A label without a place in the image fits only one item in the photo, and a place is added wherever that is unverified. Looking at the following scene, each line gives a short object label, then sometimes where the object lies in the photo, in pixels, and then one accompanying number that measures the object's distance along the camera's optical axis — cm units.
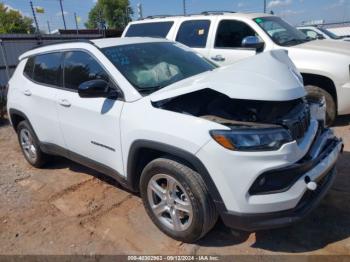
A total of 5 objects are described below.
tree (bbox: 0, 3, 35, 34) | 3551
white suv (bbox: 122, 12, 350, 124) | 555
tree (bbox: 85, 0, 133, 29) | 5428
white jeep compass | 250
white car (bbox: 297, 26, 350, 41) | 1159
